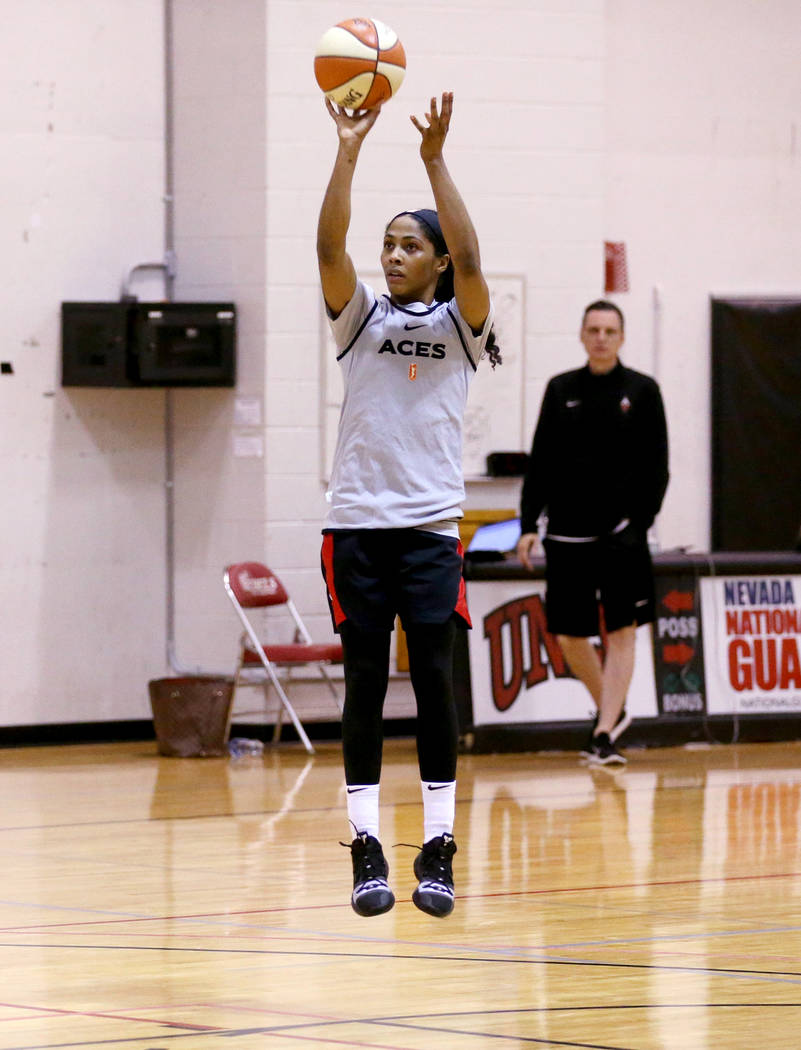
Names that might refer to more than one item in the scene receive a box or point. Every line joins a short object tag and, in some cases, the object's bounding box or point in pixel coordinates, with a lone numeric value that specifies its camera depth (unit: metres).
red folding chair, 17.94
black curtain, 21.58
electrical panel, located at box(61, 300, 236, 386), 18.70
